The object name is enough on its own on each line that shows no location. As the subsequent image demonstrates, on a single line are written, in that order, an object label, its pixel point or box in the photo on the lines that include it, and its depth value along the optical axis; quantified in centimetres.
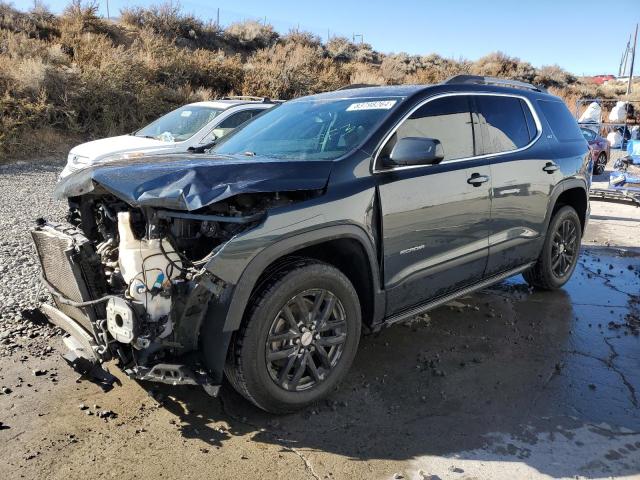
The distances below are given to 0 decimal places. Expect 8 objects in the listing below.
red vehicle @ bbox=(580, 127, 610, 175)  1579
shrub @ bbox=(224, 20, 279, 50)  2669
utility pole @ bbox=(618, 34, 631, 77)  5570
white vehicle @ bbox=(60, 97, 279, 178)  872
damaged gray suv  291
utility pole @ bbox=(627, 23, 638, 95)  3198
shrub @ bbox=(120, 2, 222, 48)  2362
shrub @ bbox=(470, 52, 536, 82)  3545
